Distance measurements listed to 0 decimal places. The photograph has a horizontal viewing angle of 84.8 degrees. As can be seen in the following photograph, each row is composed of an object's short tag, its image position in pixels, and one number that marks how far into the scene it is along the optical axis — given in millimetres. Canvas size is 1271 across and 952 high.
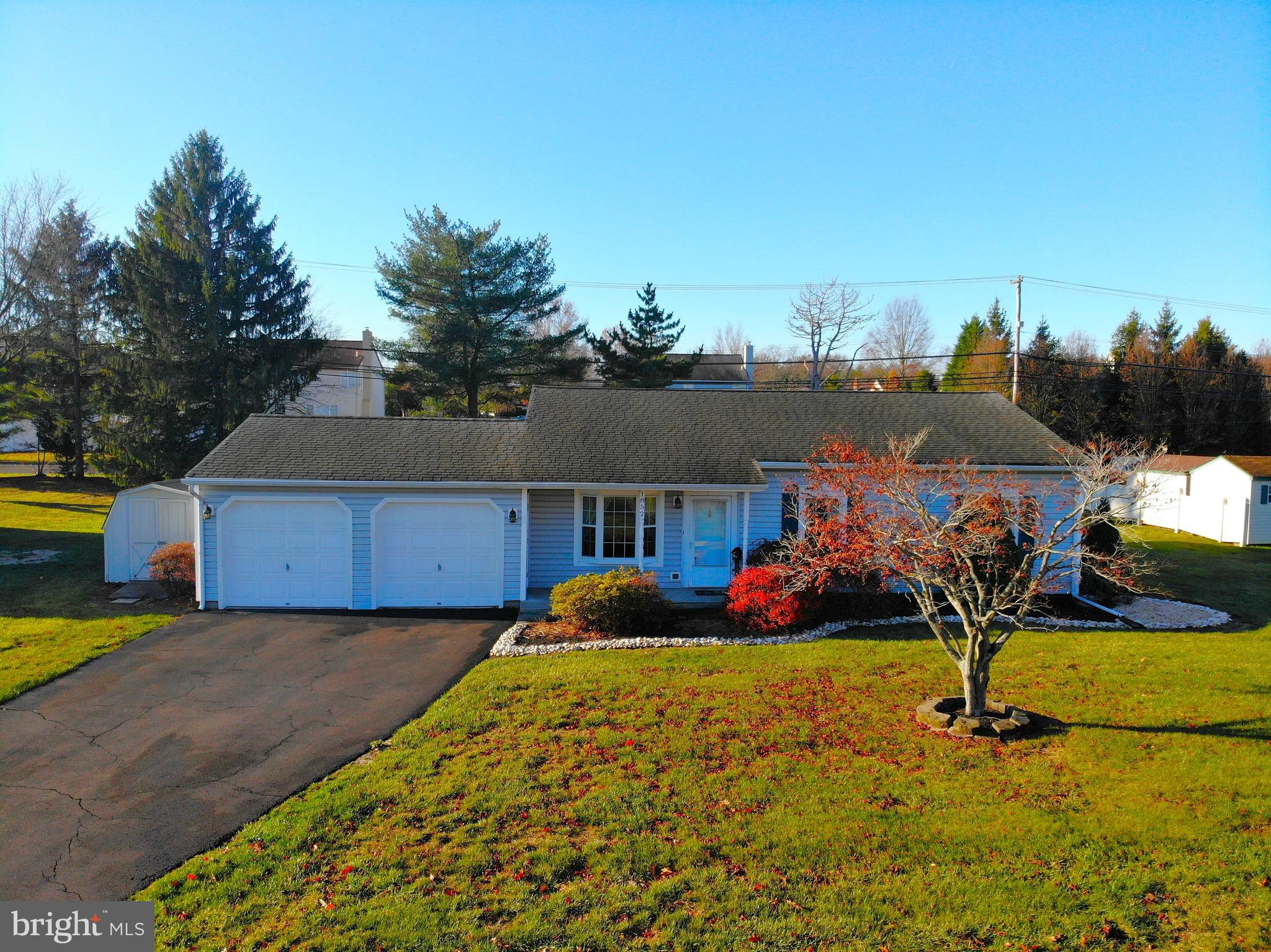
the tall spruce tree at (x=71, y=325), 29766
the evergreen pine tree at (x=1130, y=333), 43219
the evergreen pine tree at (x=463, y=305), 33844
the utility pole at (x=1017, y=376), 25531
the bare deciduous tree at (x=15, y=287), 26953
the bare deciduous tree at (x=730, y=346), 71625
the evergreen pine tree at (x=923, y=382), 43062
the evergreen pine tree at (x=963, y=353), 42188
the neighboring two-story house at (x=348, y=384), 35344
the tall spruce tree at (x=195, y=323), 28266
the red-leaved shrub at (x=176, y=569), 14953
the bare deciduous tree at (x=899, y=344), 52791
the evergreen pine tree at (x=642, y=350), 39062
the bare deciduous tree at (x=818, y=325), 40469
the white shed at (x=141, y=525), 16281
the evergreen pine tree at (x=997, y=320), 47781
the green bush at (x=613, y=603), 12398
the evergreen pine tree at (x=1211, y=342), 39344
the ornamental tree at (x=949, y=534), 7691
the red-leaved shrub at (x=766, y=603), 12500
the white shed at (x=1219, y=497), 24641
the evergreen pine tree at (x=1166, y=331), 41625
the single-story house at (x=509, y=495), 14469
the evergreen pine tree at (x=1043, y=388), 35031
